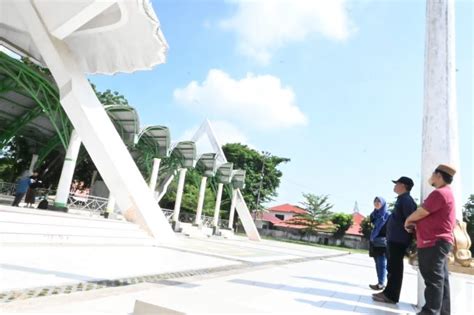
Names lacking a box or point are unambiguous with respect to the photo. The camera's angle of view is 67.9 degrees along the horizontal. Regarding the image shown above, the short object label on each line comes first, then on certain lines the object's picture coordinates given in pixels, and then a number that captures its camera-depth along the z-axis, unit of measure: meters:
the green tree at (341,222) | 45.94
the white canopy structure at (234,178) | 25.81
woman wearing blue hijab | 6.02
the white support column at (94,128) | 10.71
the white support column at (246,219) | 27.44
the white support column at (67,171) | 13.66
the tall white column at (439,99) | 4.51
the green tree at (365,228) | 43.98
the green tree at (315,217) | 45.31
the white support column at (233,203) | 26.75
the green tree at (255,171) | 40.03
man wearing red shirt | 3.55
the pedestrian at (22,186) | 11.56
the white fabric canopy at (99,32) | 9.48
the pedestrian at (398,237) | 4.63
